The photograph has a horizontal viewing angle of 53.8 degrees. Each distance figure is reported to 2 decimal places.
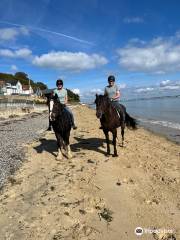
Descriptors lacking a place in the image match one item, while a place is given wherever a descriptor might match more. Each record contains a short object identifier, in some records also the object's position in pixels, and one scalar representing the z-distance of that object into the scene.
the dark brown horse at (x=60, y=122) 6.25
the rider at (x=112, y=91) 6.87
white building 63.12
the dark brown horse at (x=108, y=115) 6.29
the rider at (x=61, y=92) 6.68
